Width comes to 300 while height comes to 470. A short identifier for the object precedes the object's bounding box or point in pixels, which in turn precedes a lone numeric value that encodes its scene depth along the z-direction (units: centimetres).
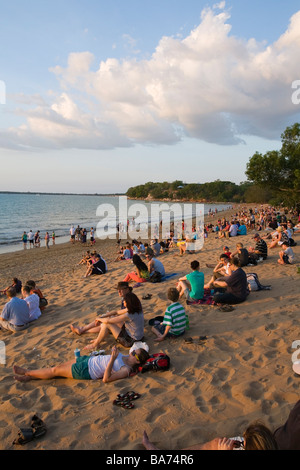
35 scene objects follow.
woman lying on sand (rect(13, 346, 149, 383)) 384
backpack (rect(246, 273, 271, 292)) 681
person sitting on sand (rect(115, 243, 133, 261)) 1468
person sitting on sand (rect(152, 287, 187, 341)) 475
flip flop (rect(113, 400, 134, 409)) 319
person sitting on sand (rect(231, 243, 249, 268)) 918
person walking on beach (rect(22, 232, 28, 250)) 2315
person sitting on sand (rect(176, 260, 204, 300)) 634
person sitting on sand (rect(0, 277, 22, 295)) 734
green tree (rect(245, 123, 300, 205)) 2400
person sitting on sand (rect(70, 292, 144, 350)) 464
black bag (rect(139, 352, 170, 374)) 391
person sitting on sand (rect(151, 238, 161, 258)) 1394
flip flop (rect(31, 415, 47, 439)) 285
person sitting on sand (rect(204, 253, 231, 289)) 734
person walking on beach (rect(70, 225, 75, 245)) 2552
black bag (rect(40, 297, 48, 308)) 691
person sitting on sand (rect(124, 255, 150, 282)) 842
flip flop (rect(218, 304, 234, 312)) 578
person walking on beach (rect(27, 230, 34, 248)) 2372
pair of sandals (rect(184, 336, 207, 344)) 463
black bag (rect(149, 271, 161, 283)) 853
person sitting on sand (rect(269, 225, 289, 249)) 1218
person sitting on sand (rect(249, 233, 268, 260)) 1009
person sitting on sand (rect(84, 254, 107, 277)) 1086
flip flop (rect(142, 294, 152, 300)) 708
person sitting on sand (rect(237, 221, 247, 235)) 1878
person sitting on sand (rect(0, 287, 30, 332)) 587
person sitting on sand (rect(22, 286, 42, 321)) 635
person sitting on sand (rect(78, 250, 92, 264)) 1532
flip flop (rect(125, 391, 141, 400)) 336
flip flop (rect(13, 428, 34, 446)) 277
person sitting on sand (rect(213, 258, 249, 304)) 608
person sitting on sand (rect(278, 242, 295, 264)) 933
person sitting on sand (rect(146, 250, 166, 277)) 866
